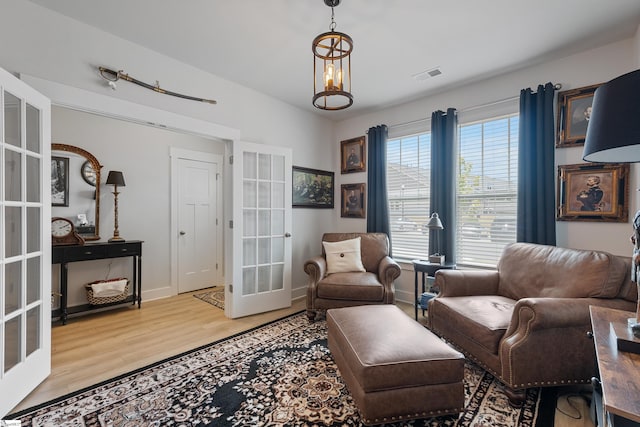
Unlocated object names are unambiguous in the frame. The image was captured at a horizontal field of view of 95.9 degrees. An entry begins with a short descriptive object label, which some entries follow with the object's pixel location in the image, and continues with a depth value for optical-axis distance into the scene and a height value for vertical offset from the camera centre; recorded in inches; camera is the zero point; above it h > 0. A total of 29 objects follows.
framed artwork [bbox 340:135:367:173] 166.6 +34.2
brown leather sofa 69.2 -28.8
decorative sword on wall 92.7 +44.6
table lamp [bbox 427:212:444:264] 124.7 -6.1
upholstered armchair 118.6 -27.7
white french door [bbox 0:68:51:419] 67.8 -7.3
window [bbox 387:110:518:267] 120.6 +10.6
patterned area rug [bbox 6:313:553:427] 65.1 -46.7
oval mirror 131.0 +11.5
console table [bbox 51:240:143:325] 119.9 -19.8
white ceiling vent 117.6 +58.2
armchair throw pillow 137.7 -21.0
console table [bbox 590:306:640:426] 31.0 -20.4
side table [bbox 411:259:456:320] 122.3 -23.4
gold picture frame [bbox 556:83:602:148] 101.2 +35.2
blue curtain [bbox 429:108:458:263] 130.3 +16.7
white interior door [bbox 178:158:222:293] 171.8 -7.7
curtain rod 106.1 +46.4
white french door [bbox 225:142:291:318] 129.0 -8.3
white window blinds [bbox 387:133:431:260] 146.3 +10.7
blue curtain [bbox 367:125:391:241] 155.0 +16.4
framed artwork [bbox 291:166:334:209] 159.2 +14.2
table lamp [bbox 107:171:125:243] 138.6 +11.6
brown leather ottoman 59.6 -34.8
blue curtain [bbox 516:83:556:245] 105.8 +16.9
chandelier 65.1 +39.3
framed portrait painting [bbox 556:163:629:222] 94.9 +7.3
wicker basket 130.7 -39.5
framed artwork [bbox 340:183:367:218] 166.5 +7.0
